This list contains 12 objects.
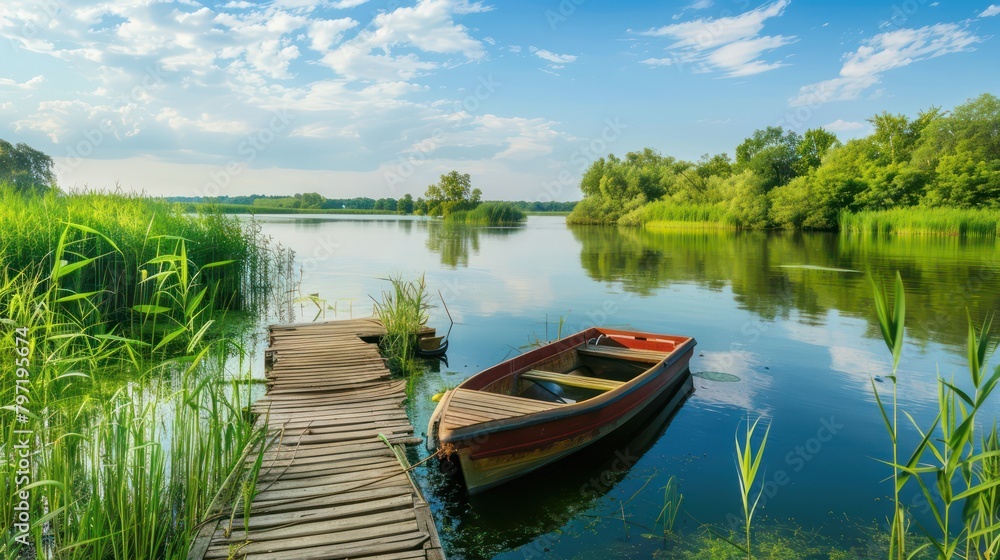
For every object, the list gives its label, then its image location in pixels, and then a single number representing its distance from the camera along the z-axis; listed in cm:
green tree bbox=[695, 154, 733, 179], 6912
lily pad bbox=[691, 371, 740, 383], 920
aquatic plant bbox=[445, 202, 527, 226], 6644
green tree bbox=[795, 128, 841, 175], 6178
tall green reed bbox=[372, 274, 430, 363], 976
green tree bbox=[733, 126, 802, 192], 5832
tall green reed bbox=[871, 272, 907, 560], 275
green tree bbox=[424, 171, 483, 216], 7681
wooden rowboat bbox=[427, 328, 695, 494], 513
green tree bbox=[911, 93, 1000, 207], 4284
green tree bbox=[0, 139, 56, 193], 3603
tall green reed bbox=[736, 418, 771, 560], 355
